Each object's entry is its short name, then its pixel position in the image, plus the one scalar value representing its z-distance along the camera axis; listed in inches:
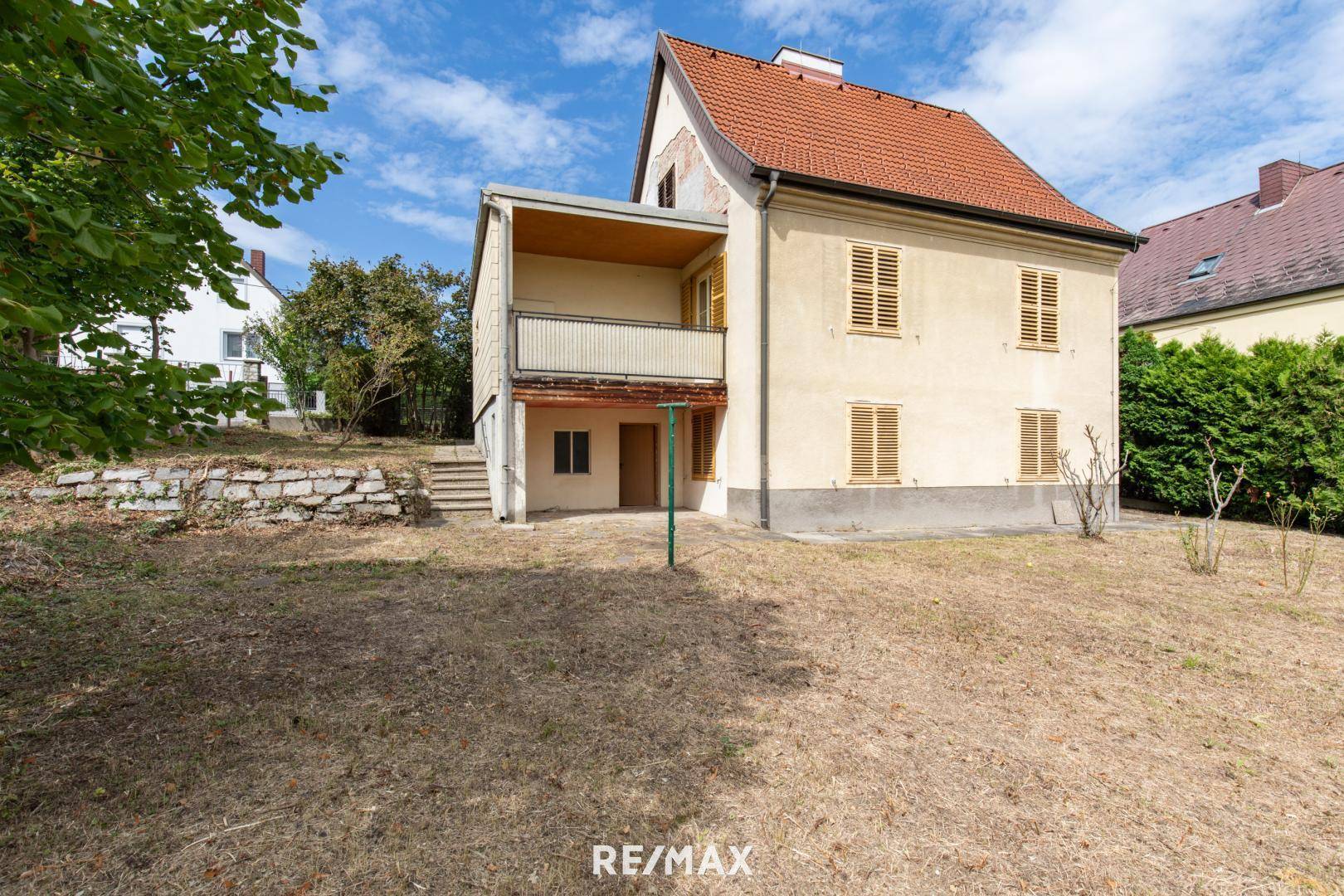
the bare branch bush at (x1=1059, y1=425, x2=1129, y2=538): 421.1
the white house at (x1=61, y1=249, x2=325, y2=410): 1106.7
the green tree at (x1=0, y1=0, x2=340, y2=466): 85.3
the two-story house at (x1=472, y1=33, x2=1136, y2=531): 444.8
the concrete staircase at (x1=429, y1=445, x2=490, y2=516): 494.0
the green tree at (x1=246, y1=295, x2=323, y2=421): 855.1
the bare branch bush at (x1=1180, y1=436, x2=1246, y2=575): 312.1
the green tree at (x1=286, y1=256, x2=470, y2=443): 816.3
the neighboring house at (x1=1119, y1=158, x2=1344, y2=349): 628.1
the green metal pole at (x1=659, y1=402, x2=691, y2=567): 286.8
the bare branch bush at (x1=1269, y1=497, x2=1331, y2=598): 278.7
